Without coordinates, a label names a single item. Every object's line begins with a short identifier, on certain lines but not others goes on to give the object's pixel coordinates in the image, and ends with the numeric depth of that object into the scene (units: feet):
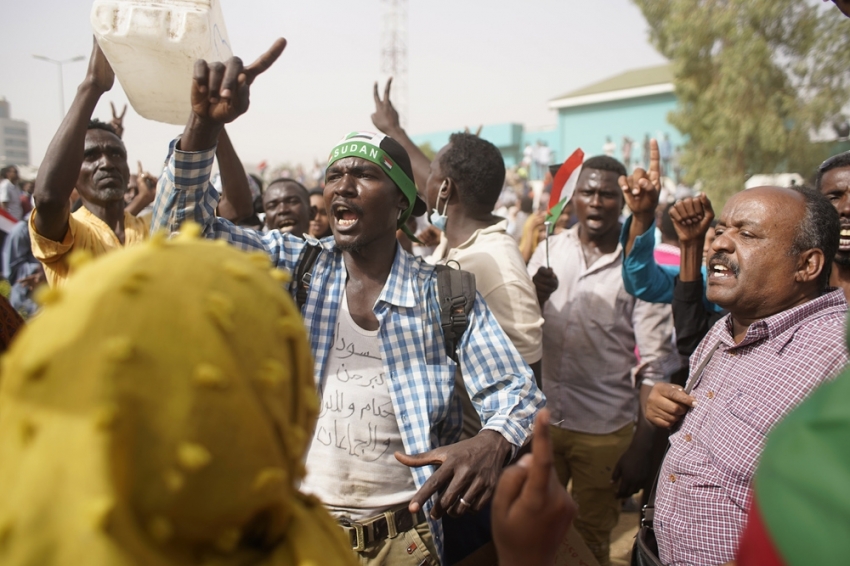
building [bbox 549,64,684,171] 110.32
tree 62.90
